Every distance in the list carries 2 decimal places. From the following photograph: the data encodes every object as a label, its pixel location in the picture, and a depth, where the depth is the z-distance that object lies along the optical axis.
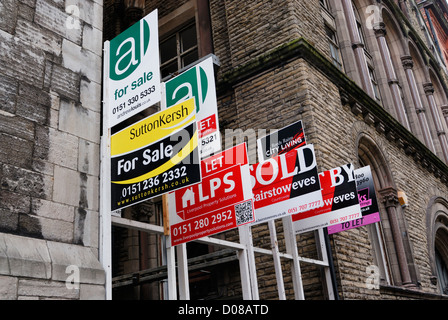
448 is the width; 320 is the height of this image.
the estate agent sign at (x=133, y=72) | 4.88
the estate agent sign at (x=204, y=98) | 5.85
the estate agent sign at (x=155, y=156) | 4.47
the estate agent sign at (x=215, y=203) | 5.38
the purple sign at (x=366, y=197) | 8.37
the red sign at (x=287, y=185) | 6.47
